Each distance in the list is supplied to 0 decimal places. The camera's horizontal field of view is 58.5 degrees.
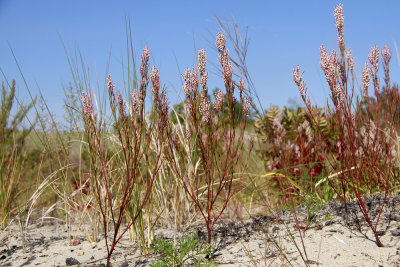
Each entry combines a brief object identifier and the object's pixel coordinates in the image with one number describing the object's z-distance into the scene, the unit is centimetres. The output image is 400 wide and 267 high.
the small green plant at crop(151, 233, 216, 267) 211
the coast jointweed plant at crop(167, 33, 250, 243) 208
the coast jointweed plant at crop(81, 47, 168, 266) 200
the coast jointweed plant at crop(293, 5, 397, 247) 215
